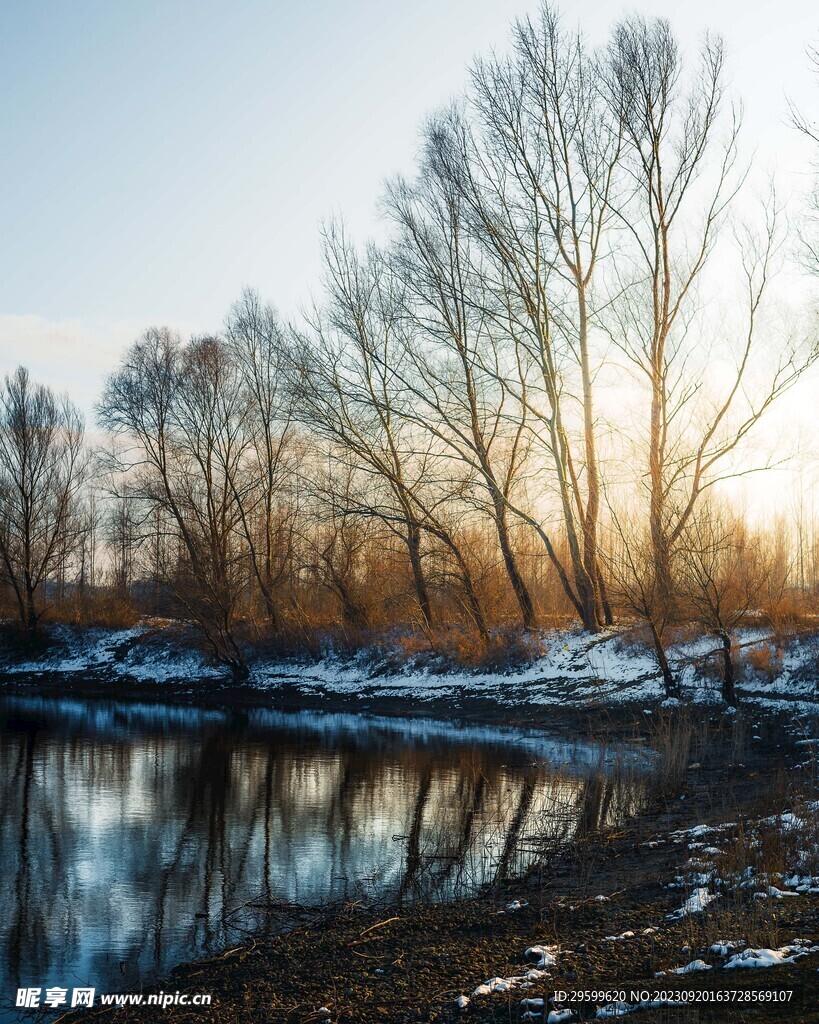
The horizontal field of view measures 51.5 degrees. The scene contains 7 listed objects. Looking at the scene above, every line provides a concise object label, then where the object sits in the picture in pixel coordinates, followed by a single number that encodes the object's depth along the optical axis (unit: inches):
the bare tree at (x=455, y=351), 981.2
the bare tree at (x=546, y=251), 902.4
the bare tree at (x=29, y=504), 1627.7
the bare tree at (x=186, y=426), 1397.6
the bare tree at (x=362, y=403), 1044.5
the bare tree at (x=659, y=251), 853.8
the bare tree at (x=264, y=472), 1408.7
